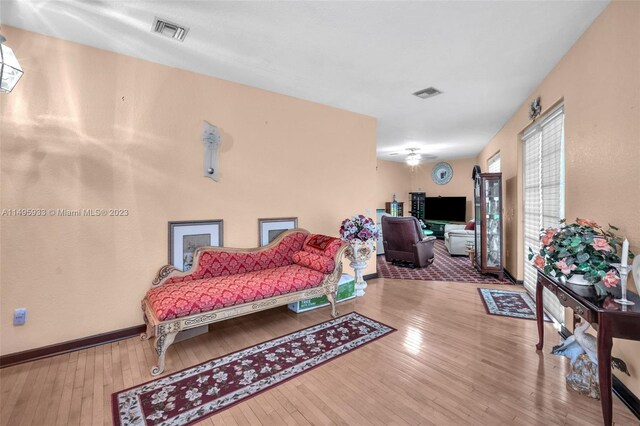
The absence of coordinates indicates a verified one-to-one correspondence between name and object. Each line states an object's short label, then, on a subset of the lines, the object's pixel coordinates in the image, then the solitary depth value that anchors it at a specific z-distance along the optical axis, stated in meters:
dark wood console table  1.55
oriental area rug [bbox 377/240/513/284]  5.00
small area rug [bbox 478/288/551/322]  3.42
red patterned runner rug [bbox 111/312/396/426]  1.87
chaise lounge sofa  2.45
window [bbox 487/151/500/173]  6.12
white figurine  1.95
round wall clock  9.77
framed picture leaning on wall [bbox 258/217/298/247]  3.71
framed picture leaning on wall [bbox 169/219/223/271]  3.11
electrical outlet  2.45
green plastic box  3.59
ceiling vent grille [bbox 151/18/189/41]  2.40
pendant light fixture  1.85
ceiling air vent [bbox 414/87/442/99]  3.78
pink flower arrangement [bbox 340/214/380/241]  4.13
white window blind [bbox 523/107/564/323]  3.17
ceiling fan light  8.13
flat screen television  9.28
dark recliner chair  5.71
